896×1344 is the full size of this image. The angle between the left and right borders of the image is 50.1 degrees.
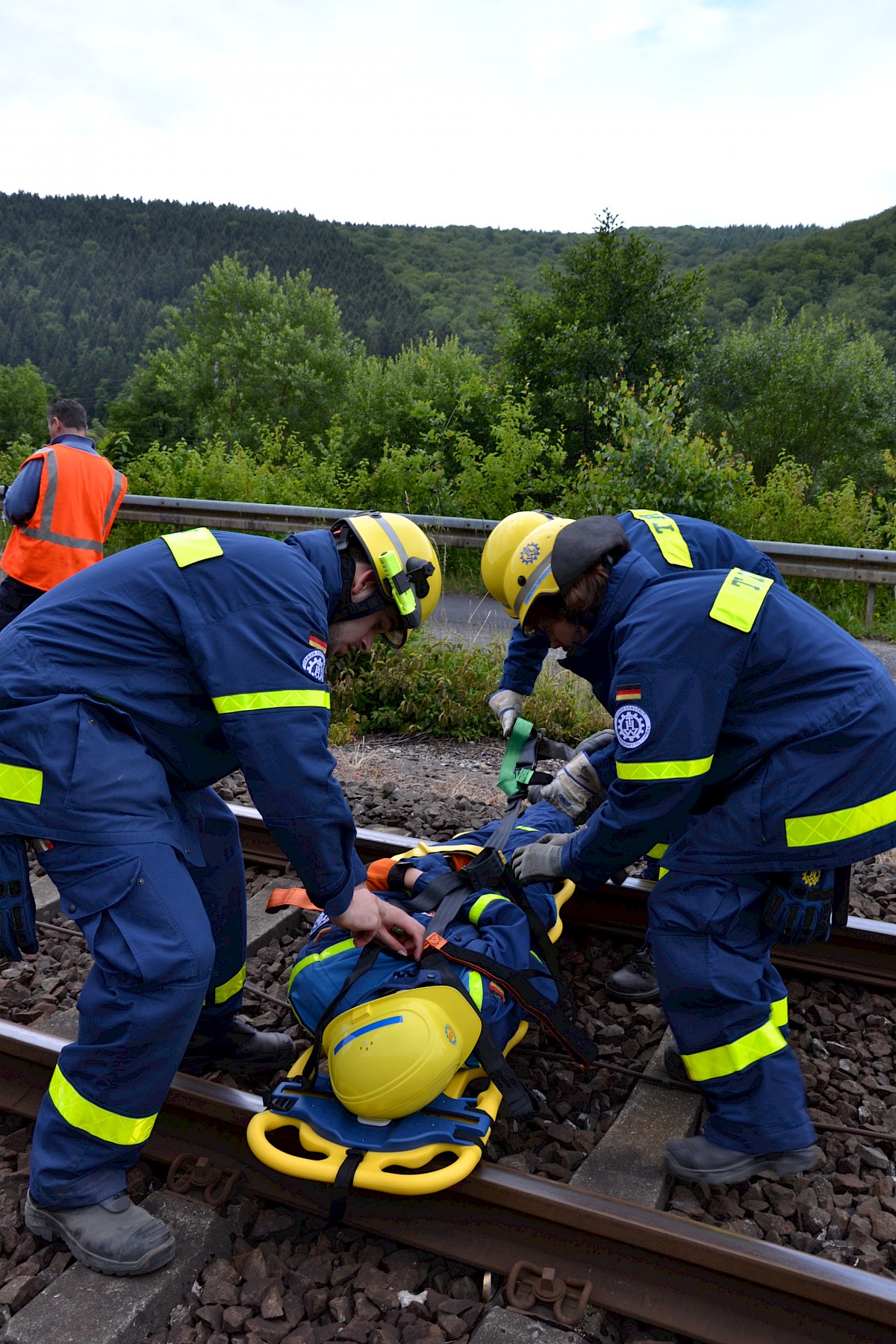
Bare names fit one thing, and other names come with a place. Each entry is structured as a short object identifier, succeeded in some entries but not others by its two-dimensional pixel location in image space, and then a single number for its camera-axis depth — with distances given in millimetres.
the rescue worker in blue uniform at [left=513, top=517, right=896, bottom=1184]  2816
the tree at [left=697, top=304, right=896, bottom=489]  29719
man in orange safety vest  6691
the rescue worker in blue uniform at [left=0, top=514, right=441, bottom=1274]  2529
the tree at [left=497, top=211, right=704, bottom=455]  22281
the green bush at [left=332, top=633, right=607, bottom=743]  6465
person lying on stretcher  2680
